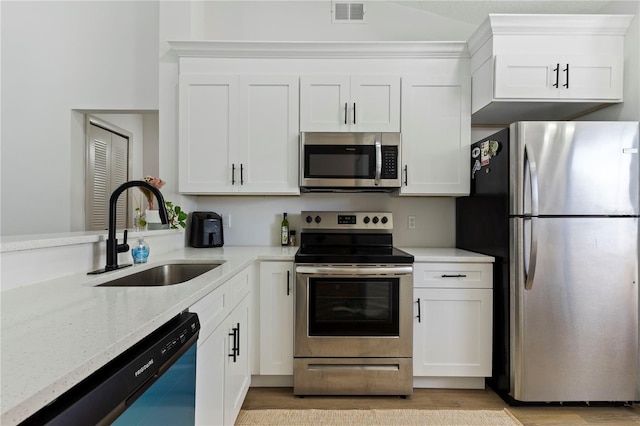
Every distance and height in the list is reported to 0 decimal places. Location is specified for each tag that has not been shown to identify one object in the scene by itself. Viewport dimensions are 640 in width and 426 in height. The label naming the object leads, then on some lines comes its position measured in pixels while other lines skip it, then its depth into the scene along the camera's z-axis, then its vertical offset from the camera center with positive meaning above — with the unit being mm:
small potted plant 2248 -26
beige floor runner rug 1924 -1190
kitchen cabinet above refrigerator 2203 +1004
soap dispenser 1731 -216
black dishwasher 572 -359
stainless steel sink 1678 -330
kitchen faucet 1455 -96
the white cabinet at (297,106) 2473 +765
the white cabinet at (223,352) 1258 -625
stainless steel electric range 2148 -719
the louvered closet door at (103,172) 3346 +425
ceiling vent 2904 +1696
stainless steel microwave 2439 +369
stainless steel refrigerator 1973 -279
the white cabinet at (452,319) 2201 -696
